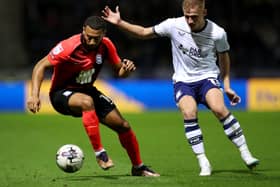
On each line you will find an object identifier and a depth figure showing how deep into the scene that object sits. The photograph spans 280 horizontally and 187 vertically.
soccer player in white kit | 19.89
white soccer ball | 18.89
